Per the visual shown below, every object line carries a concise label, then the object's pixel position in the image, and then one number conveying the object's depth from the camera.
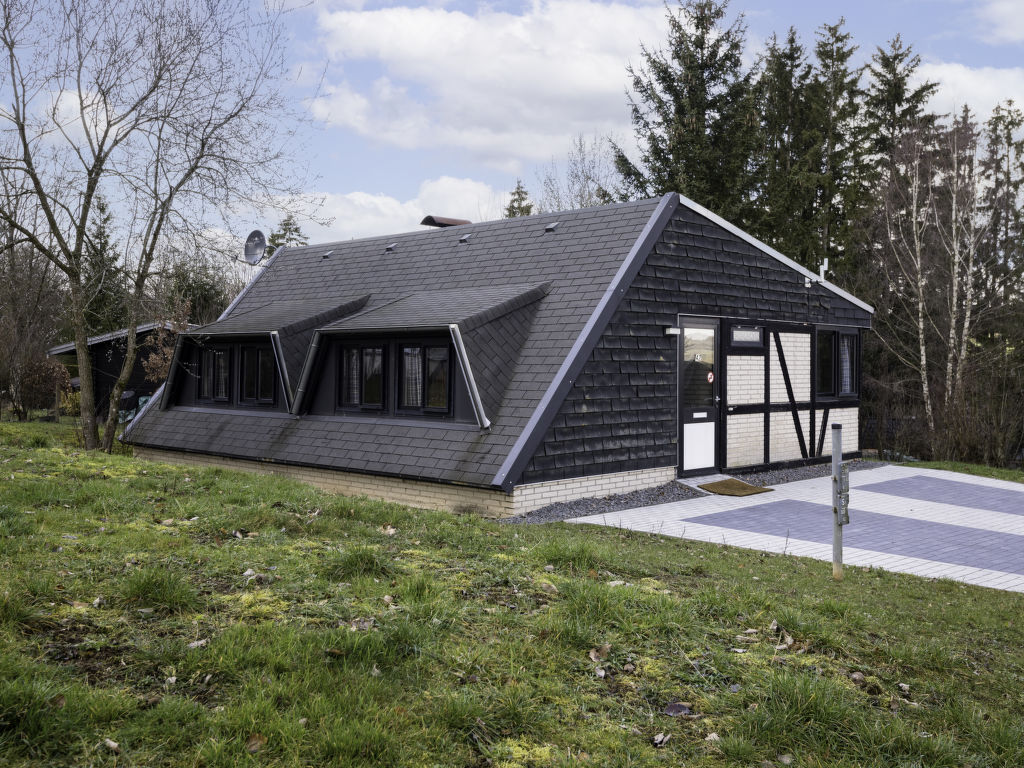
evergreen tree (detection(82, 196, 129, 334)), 15.44
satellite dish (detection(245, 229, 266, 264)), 20.09
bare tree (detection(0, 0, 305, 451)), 15.05
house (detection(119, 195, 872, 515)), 11.64
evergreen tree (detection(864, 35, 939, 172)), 32.97
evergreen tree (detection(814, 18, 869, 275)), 31.66
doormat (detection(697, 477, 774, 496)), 13.36
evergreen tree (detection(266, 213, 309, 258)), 47.65
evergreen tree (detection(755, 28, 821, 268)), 30.19
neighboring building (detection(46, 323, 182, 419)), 21.25
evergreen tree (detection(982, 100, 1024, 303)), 26.33
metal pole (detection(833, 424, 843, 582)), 7.04
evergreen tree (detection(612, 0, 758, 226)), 28.20
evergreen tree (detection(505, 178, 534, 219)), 45.31
